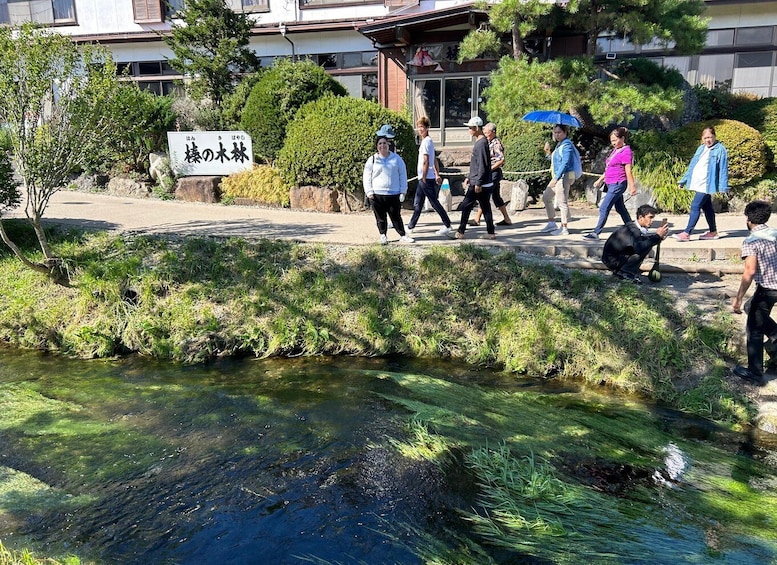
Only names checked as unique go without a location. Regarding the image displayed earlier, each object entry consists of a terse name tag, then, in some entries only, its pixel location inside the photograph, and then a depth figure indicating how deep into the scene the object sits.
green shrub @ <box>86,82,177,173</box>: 13.54
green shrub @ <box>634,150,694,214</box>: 11.16
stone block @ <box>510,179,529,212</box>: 11.44
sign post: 12.85
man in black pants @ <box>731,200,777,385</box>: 5.52
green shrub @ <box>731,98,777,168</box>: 11.77
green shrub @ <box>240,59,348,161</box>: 12.45
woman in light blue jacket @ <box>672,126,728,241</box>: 8.30
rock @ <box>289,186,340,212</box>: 11.52
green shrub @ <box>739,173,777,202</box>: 11.19
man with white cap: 8.29
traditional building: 16.50
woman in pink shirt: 8.09
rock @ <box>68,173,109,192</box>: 14.45
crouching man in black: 6.93
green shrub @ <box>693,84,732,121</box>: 14.09
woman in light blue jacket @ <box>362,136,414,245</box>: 8.01
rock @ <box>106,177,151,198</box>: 13.55
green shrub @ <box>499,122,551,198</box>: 12.16
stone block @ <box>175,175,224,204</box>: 12.72
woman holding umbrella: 8.70
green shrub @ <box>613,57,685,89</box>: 12.50
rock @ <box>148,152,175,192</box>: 13.27
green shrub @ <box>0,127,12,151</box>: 7.68
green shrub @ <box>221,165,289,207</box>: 12.14
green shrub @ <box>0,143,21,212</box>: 8.96
